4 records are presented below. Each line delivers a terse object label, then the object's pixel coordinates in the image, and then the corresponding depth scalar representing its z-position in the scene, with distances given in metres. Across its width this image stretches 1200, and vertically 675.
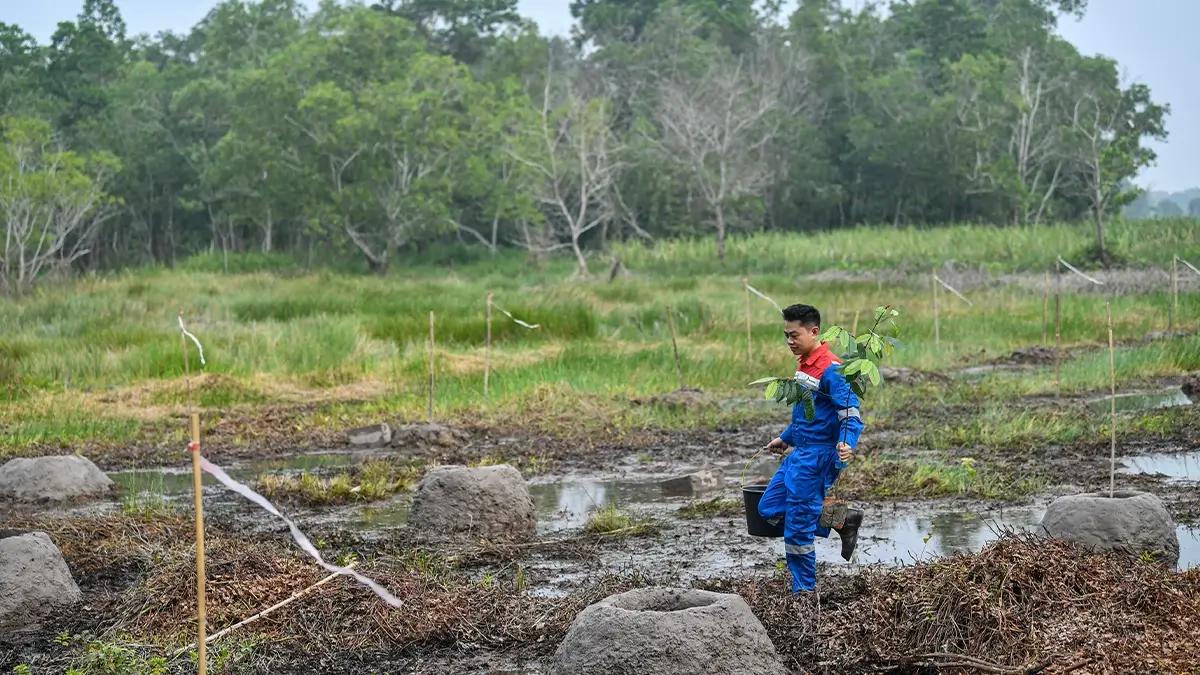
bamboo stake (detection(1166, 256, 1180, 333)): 19.59
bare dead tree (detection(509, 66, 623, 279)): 43.41
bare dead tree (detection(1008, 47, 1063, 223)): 46.53
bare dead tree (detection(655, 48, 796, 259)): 45.38
